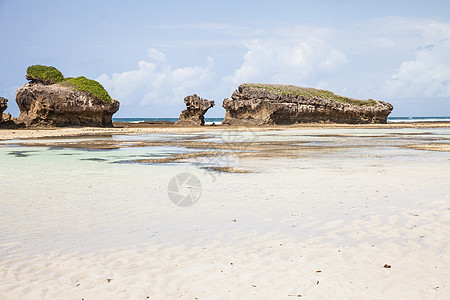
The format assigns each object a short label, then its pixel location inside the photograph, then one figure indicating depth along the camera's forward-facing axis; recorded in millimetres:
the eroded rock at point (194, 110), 54469
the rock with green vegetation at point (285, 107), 56219
